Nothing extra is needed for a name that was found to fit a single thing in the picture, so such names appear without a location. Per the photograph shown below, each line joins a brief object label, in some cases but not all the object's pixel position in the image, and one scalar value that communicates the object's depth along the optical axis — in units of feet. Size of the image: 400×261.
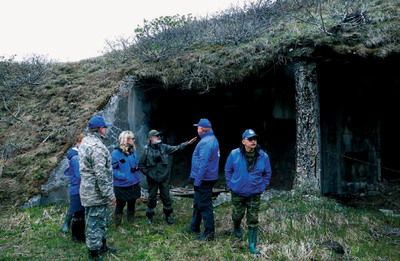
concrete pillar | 21.71
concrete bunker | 28.35
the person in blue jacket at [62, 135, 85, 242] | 14.85
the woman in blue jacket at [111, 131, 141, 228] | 16.21
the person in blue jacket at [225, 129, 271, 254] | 13.12
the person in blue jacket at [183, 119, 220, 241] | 14.82
